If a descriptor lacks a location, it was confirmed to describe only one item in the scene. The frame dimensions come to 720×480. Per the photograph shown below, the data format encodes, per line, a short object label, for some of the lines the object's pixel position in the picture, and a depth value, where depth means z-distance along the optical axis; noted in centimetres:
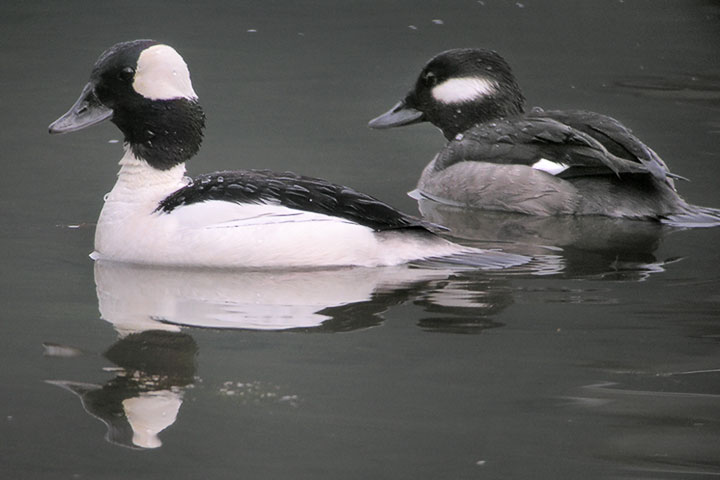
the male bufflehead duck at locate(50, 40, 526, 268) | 1480
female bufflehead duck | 1837
